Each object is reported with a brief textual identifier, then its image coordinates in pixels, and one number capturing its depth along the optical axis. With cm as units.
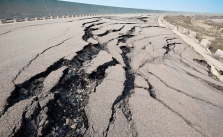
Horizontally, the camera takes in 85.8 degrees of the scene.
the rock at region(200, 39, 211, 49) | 626
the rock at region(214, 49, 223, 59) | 528
